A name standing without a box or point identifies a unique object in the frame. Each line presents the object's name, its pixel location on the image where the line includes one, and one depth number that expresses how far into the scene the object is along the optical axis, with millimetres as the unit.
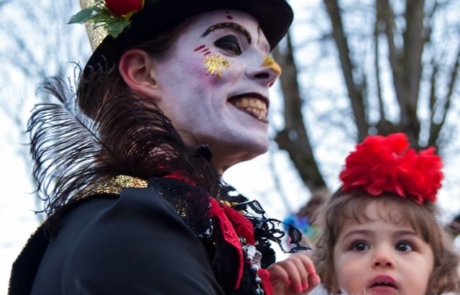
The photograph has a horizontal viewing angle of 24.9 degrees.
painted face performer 2240
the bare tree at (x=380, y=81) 8414
